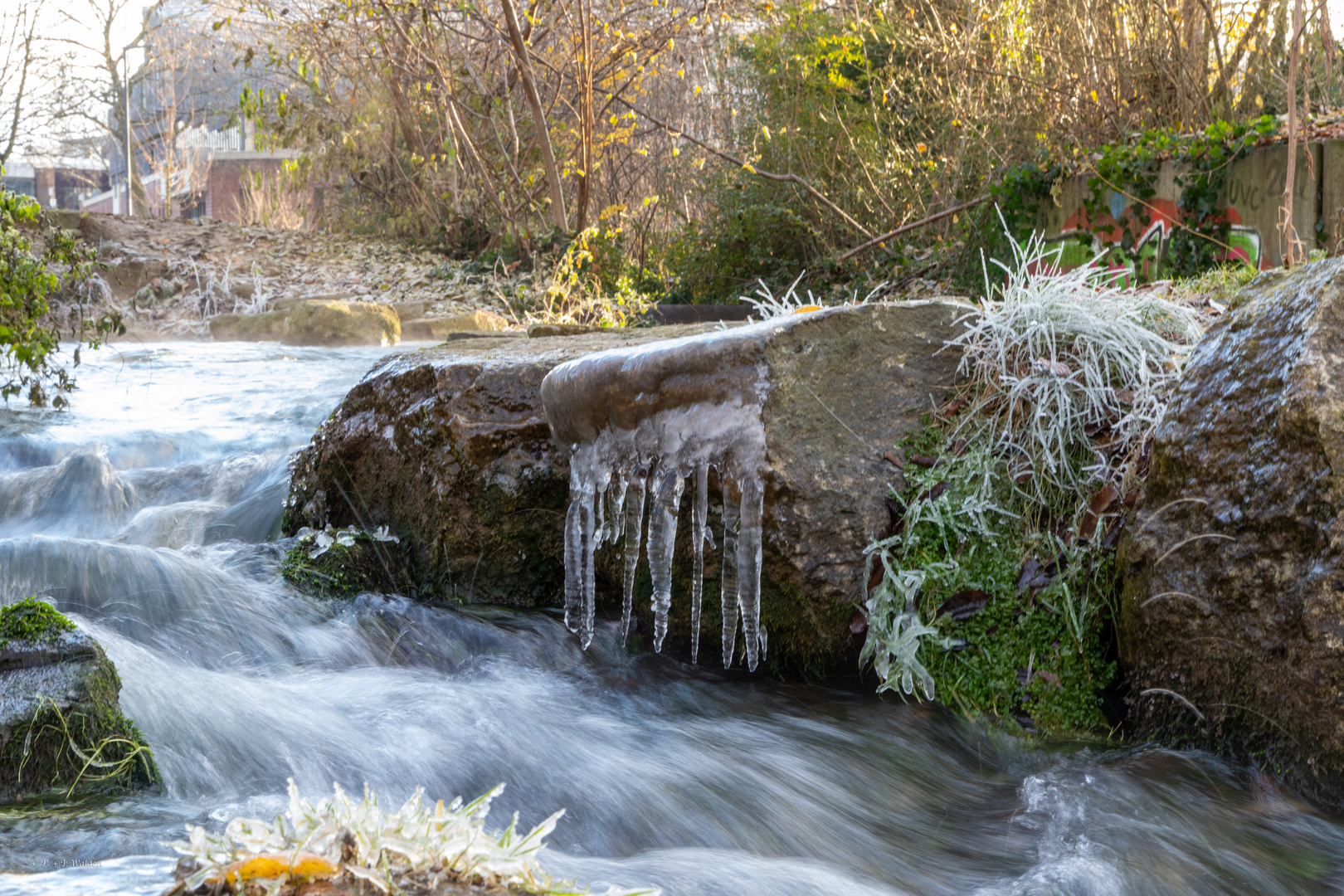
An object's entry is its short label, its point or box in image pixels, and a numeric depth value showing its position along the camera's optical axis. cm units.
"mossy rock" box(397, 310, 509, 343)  1124
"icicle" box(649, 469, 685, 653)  310
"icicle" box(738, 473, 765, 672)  301
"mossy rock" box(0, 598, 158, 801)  222
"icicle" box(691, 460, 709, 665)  306
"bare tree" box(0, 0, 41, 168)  2197
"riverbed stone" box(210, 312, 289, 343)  1164
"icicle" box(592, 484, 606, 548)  331
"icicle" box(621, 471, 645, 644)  320
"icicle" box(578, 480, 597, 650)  329
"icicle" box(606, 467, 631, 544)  322
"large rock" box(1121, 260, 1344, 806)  227
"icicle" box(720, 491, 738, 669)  305
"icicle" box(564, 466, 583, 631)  334
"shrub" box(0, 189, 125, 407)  545
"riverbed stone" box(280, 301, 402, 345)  1087
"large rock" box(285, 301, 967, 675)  309
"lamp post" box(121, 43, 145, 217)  2453
